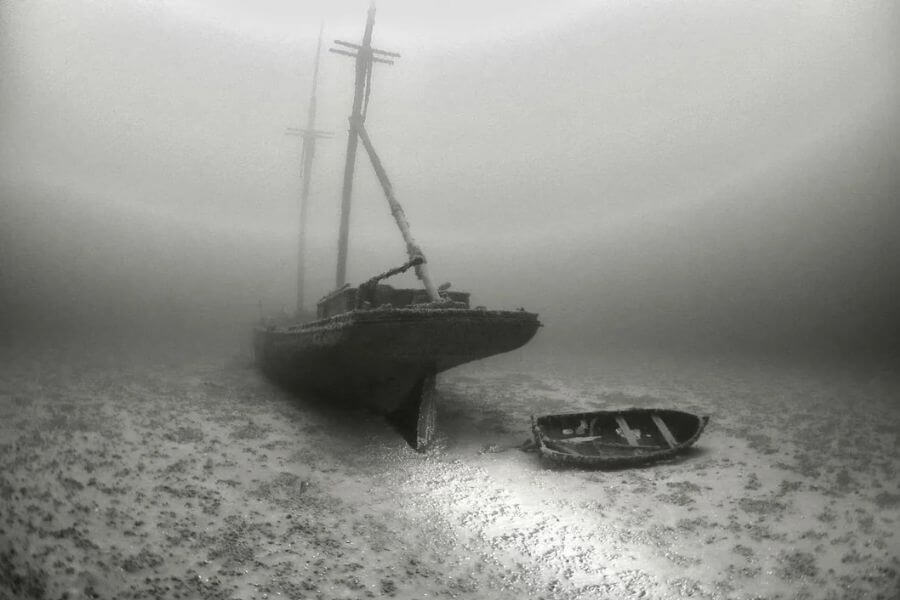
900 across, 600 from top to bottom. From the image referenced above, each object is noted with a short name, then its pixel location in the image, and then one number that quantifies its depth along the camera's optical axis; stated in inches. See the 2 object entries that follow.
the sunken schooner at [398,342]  290.2
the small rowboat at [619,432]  269.9
